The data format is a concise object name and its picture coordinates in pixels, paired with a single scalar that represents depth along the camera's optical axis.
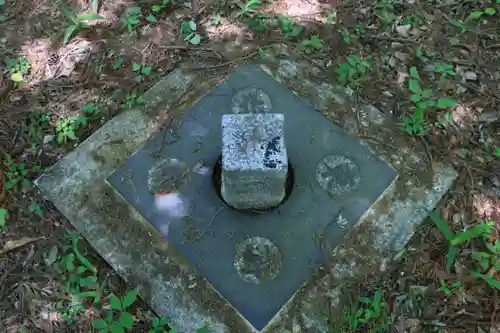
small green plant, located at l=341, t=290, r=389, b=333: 2.25
